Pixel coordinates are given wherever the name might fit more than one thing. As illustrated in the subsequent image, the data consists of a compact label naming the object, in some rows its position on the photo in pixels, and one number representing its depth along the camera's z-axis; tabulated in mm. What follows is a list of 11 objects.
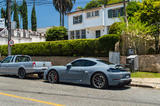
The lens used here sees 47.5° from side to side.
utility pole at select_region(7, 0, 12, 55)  16766
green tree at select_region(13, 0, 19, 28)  49528
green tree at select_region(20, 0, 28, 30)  50816
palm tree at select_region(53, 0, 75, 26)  41781
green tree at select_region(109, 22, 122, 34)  18466
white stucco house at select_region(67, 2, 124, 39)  28422
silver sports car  7780
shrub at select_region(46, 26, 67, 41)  31703
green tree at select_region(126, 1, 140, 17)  25312
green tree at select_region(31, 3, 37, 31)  50906
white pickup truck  11133
